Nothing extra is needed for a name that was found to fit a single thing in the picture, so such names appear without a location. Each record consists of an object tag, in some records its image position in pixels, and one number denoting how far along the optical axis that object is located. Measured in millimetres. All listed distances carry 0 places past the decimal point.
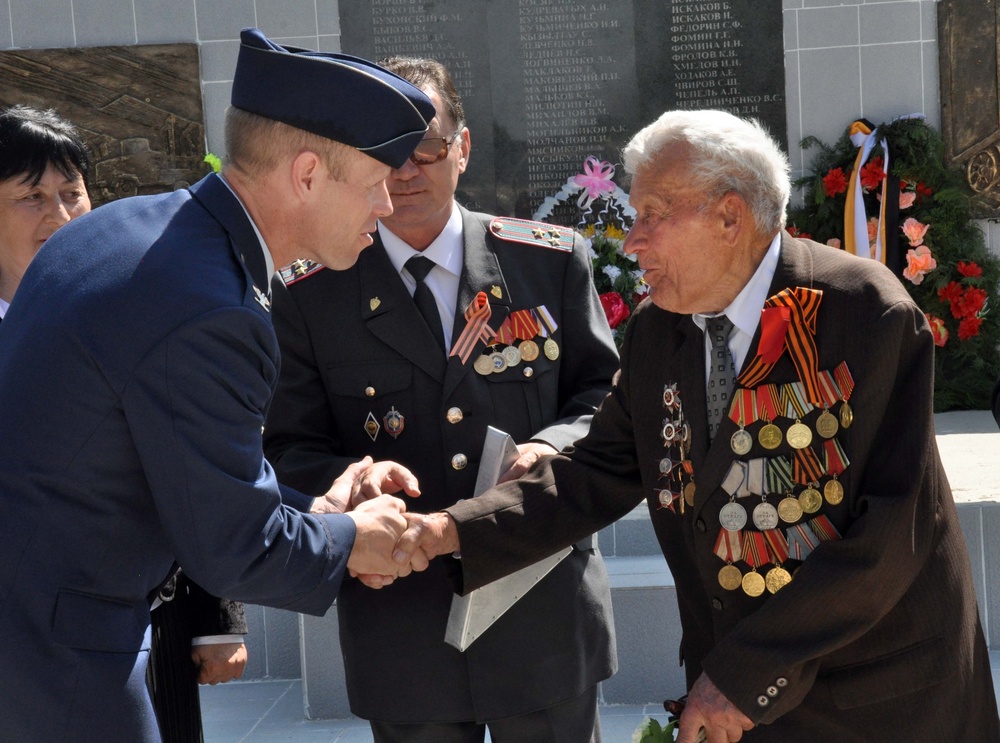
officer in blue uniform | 1753
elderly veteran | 2004
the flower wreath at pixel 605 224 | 6145
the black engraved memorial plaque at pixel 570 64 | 6391
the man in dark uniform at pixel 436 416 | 2580
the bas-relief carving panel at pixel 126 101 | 6465
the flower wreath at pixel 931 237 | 6191
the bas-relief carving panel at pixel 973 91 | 6238
